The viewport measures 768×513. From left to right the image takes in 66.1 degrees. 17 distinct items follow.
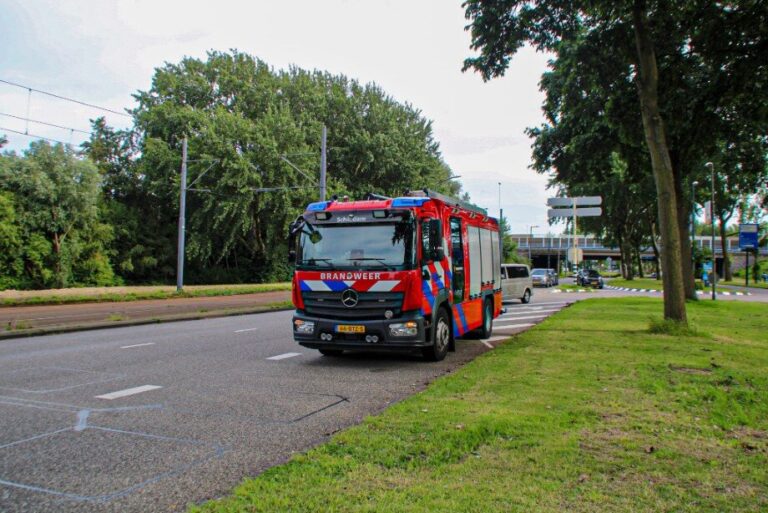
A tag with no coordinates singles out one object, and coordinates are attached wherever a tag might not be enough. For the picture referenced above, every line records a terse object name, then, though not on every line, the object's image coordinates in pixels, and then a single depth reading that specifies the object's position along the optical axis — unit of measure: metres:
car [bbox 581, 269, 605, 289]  48.78
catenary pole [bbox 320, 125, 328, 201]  28.98
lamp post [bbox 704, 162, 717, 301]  26.77
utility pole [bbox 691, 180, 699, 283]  35.66
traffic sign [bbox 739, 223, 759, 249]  42.22
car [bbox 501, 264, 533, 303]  26.41
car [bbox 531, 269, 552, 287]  50.88
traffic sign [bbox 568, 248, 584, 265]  32.53
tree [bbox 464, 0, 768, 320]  13.14
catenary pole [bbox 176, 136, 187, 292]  30.12
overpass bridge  103.44
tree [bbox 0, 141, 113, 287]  37.97
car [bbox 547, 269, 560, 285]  52.78
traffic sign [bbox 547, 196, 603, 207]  28.91
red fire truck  9.03
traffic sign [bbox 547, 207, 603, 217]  28.41
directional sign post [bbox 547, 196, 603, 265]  28.54
